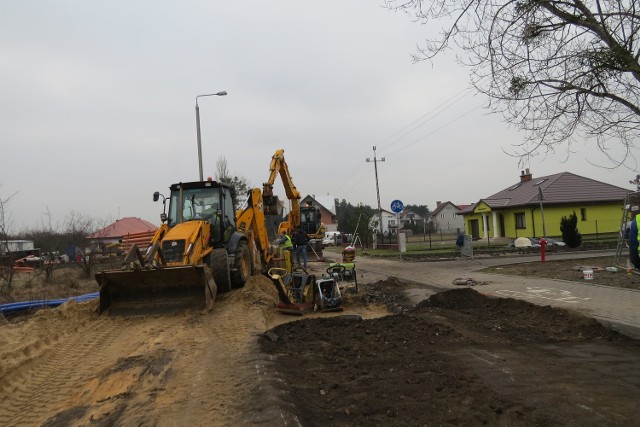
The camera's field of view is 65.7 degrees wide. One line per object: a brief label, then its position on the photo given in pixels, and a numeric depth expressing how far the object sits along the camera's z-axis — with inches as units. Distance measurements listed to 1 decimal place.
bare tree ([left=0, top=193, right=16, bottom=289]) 568.1
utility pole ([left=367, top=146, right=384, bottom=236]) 1832.6
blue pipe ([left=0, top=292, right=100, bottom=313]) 442.3
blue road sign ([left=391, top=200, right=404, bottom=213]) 926.4
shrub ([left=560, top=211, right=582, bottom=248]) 1045.8
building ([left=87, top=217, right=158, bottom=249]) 2121.7
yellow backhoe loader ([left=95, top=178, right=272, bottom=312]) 380.2
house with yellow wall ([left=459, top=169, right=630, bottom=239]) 1487.5
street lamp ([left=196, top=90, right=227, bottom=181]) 878.1
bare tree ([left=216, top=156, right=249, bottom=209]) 1557.6
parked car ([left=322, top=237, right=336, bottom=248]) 2235.1
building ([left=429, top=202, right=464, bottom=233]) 3681.1
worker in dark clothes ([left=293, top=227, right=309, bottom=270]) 801.6
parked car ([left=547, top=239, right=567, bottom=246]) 1113.6
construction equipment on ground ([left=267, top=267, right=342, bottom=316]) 411.5
